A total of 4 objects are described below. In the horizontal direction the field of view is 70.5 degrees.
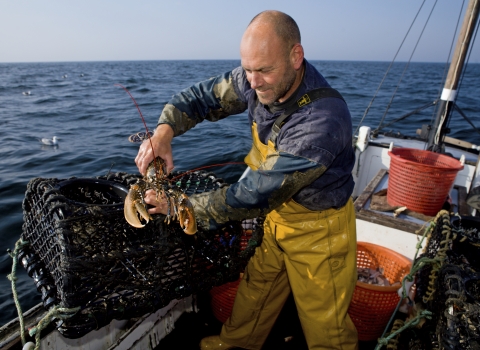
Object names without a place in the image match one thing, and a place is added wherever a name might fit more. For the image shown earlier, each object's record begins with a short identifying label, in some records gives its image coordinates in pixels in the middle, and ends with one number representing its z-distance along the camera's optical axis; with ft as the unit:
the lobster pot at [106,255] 5.37
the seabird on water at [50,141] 30.91
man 6.30
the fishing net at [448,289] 5.31
